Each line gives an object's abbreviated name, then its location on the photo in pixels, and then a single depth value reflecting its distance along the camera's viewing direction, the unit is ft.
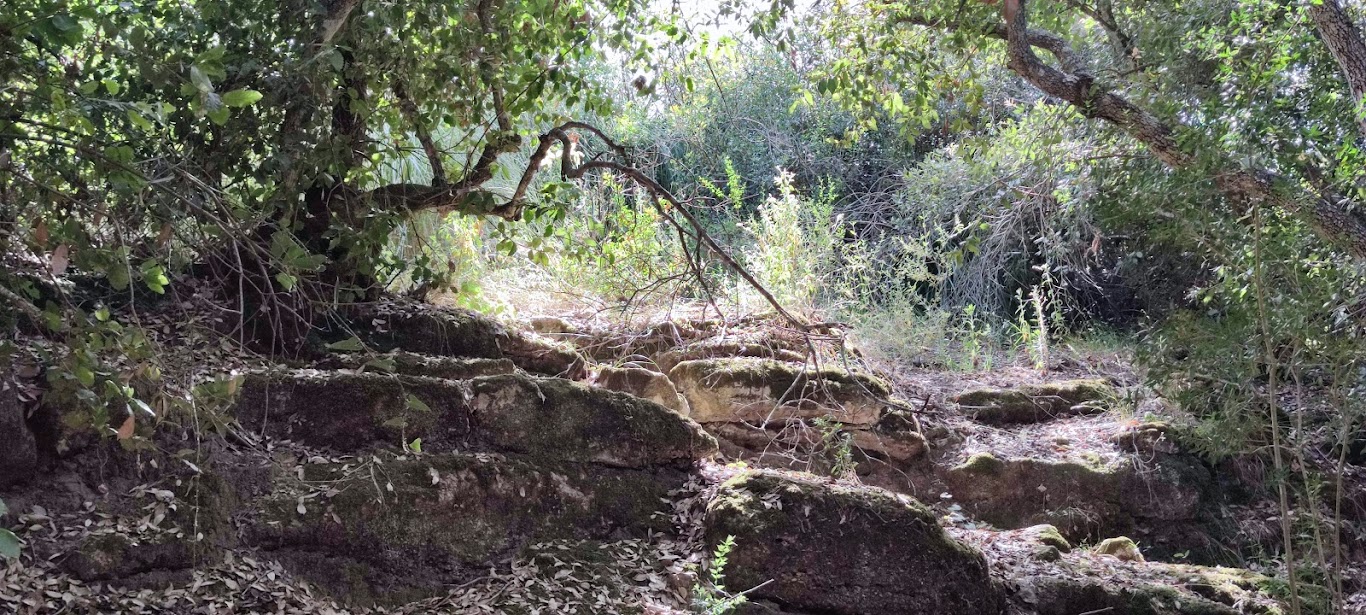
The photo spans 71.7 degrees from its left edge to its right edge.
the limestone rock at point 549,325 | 19.45
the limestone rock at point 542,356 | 16.24
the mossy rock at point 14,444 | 9.63
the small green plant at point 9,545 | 4.71
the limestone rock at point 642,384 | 16.90
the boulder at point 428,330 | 14.65
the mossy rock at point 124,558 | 9.12
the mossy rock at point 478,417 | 11.96
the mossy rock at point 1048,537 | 14.66
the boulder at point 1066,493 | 18.52
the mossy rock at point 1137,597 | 12.96
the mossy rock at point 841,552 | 11.69
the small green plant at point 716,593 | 10.73
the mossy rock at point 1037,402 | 21.70
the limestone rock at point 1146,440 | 19.35
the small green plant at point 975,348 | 25.30
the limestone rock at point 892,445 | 18.63
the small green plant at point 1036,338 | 24.58
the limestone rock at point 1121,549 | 15.39
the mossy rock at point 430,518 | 10.55
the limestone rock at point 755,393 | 17.87
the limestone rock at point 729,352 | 19.04
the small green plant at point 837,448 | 15.38
